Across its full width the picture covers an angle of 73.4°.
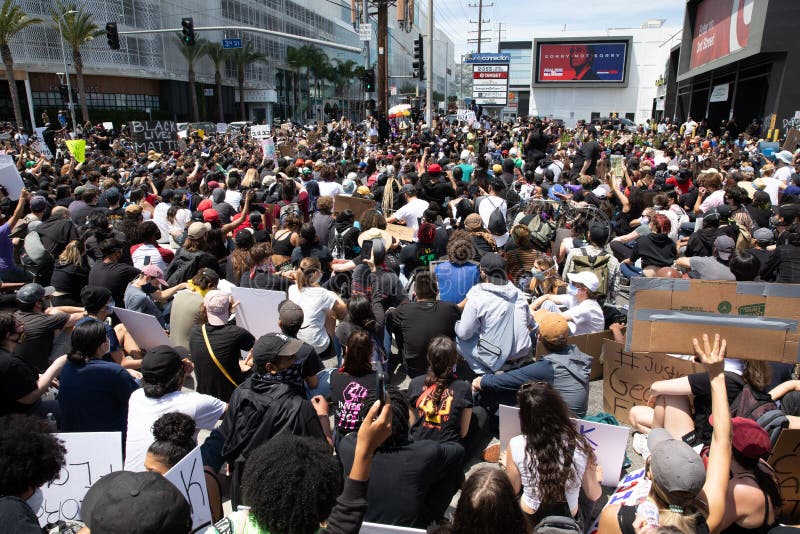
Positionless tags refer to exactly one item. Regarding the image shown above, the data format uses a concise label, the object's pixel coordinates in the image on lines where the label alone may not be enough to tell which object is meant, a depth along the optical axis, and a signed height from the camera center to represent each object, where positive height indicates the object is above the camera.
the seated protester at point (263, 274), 6.06 -1.55
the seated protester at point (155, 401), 3.32 -1.65
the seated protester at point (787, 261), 5.82 -1.36
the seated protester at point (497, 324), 4.84 -1.66
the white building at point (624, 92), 60.94 +4.93
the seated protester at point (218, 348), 4.29 -1.65
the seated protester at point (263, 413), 3.28 -1.67
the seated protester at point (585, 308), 5.33 -1.69
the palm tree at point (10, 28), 32.66 +6.48
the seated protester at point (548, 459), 2.92 -1.75
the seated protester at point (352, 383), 3.66 -1.71
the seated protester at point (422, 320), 5.06 -1.71
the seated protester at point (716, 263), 5.86 -1.41
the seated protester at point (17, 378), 3.56 -1.60
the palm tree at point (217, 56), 55.00 +8.13
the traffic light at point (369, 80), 23.53 +2.37
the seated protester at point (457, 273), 5.79 -1.45
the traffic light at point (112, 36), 21.47 +3.94
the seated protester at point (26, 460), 2.52 -1.53
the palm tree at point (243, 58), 58.22 +8.34
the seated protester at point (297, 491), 2.02 -1.34
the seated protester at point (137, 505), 1.88 -1.29
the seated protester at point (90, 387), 3.72 -1.70
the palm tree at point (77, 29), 38.47 +7.56
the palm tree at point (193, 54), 52.62 +7.88
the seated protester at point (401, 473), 3.00 -1.85
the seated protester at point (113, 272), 5.91 -1.47
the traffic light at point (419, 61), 26.43 +3.72
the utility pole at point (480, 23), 71.39 +14.65
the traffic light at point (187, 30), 20.17 +3.87
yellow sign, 13.32 -0.28
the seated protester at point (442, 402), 3.77 -1.85
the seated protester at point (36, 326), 4.41 -1.53
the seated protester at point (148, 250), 6.60 -1.38
